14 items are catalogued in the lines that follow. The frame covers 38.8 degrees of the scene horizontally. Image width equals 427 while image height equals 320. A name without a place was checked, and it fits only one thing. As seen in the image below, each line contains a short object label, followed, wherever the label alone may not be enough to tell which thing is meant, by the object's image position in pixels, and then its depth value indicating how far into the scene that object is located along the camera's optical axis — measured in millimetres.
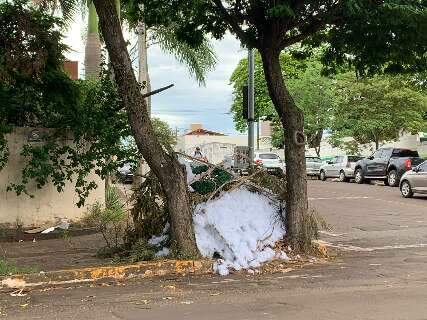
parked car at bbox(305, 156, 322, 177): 38900
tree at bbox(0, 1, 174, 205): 11438
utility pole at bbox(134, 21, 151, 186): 19002
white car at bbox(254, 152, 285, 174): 36094
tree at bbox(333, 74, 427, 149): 37031
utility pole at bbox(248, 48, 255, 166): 15914
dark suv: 26797
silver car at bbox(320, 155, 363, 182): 33562
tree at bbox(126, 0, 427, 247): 9273
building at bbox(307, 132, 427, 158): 37750
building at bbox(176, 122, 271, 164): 42562
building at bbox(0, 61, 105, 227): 12102
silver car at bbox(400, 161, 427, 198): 20734
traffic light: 16062
